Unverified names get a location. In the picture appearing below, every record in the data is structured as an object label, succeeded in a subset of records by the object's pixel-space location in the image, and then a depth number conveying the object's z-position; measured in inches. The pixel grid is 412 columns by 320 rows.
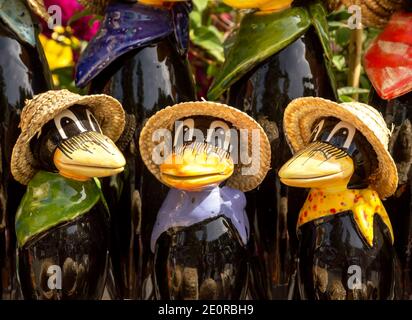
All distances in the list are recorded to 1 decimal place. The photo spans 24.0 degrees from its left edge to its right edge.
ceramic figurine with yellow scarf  60.6
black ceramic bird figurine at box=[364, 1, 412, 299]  67.5
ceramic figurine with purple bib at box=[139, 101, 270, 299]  62.4
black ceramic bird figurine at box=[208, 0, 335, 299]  69.5
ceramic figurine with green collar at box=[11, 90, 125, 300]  61.9
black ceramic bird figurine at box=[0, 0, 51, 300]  68.4
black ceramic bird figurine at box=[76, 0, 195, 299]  69.4
